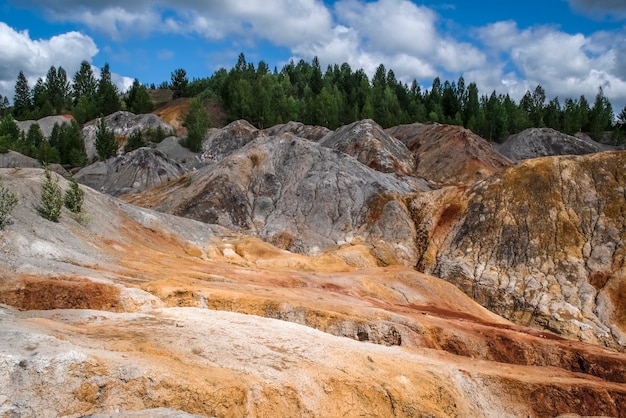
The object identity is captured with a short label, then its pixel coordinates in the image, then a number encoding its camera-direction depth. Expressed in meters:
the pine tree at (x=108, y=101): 117.62
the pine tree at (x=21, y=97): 134.38
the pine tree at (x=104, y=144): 85.06
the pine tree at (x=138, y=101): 117.94
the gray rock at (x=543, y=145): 95.50
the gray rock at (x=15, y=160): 78.38
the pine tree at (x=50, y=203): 26.36
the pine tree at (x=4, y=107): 133.38
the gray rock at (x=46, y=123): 109.86
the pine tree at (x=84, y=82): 140.12
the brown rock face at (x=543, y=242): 35.72
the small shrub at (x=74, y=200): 29.58
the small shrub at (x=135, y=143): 90.31
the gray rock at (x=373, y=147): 73.06
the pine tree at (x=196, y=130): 88.06
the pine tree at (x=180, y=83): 132.88
